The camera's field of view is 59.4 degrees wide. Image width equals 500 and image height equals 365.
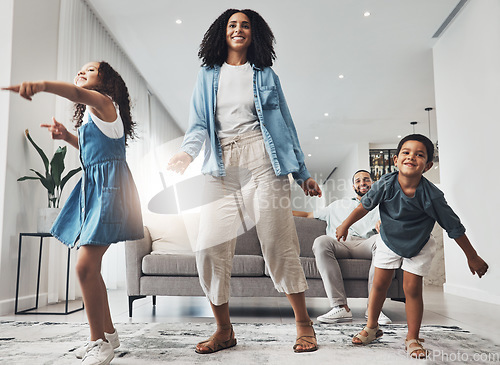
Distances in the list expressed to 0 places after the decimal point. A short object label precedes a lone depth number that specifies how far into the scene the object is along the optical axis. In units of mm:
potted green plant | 2842
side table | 2679
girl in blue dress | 1351
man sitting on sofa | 2510
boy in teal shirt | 1545
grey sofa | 2709
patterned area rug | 1431
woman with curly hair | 1564
